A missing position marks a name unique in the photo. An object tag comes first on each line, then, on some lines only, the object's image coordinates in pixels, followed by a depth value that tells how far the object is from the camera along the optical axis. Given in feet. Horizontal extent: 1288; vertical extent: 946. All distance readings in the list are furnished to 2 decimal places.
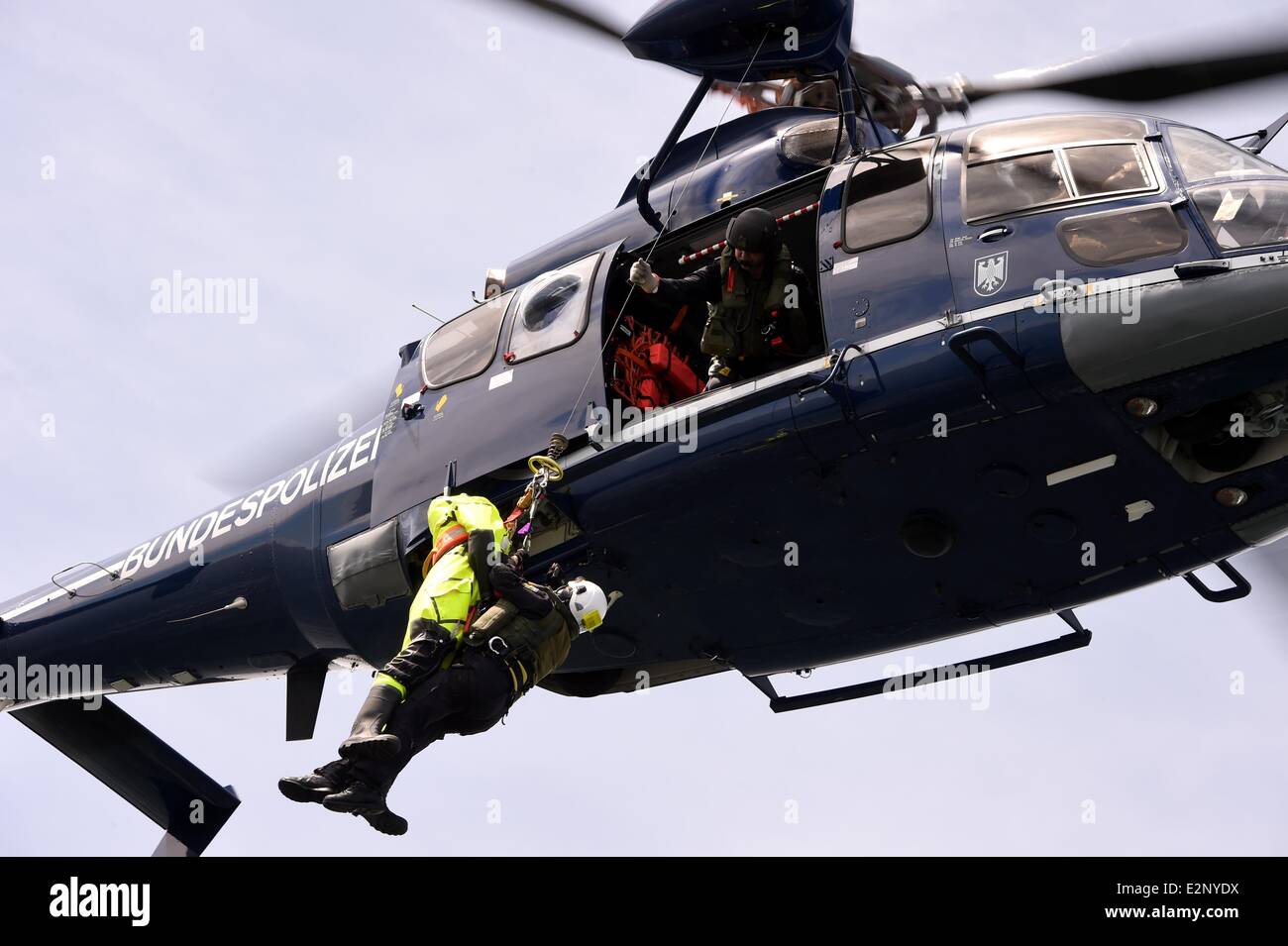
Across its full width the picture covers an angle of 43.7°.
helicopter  30.22
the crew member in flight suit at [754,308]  34.60
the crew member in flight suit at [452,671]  30.07
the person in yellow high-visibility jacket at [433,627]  29.94
